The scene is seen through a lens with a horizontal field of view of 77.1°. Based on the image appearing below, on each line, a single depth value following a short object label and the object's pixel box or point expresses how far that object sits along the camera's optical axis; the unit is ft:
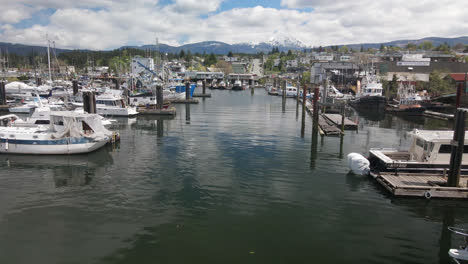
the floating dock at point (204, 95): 284.22
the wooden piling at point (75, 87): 213.50
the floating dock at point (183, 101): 231.30
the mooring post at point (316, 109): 116.37
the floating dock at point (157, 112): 169.26
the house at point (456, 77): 247.21
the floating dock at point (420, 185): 56.13
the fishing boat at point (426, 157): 64.80
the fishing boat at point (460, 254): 36.42
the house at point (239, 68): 636.73
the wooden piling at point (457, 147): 52.79
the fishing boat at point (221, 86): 417.49
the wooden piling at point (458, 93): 112.17
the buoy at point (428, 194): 56.38
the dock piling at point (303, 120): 119.50
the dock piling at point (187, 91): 243.25
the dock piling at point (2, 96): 186.50
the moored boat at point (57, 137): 85.22
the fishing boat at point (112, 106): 162.81
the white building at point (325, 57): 593.26
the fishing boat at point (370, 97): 199.72
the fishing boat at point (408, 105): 184.59
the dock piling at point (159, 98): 174.09
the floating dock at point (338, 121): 129.23
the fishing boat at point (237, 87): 393.91
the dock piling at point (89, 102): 128.98
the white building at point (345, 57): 559.79
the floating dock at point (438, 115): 163.03
